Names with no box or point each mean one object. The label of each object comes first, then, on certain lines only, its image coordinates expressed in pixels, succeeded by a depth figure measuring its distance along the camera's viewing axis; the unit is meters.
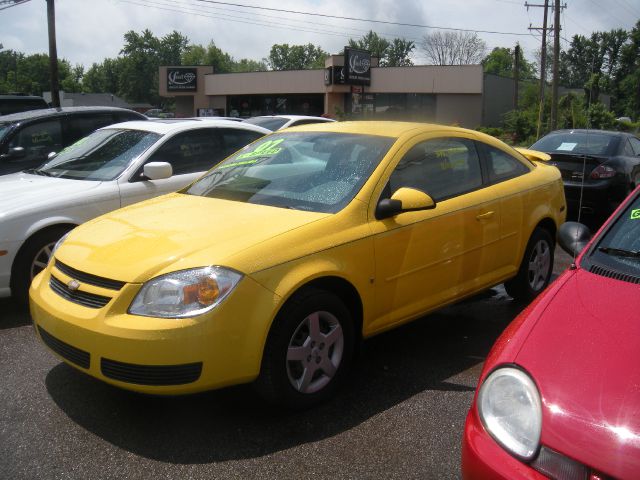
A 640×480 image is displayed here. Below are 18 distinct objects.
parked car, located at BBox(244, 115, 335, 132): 10.73
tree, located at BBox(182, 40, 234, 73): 123.44
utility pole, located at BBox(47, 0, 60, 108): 21.84
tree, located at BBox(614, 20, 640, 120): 46.34
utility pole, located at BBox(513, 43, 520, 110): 42.34
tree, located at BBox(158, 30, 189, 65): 121.50
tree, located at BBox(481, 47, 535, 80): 105.00
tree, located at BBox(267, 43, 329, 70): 123.44
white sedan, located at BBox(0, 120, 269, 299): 4.91
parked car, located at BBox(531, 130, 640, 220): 8.34
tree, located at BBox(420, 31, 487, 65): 84.81
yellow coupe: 3.01
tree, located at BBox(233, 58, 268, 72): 133.90
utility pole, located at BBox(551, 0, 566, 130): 25.02
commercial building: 38.81
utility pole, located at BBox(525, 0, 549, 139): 37.62
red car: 1.83
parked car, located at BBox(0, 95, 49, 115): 10.84
